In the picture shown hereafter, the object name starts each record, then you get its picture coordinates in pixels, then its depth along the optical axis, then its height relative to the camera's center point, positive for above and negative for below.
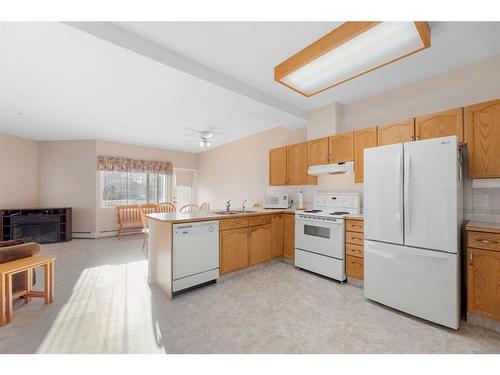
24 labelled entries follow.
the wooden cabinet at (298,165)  3.50 +0.41
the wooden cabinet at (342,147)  2.93 +0.60
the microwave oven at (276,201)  3.81 -0.22
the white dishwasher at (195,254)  2.36 -0.77
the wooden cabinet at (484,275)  1.73 -0.73
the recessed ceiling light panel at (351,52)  1.38 +1.03
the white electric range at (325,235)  2.70 -0.64
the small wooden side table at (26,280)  1.84 -0.88
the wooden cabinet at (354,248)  2.54 -0.73
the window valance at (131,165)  5.55 +0.69
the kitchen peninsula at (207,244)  2.37 -0.72
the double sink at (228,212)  3.16 -0.36
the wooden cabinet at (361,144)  2.70 +0.59
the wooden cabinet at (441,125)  2.12 +0.68
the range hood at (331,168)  2.92 +0.30
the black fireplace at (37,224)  4.68 -0.81
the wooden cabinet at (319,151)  3.23 +0.59
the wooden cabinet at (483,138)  1.94 +0.47
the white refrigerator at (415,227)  1.80 -0.36
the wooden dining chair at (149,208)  5.53 -0.49
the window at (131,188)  5.81 +0.04
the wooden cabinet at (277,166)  3.85 +0.42
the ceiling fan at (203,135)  4.63 +1.29
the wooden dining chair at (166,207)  4.87 -0.42
